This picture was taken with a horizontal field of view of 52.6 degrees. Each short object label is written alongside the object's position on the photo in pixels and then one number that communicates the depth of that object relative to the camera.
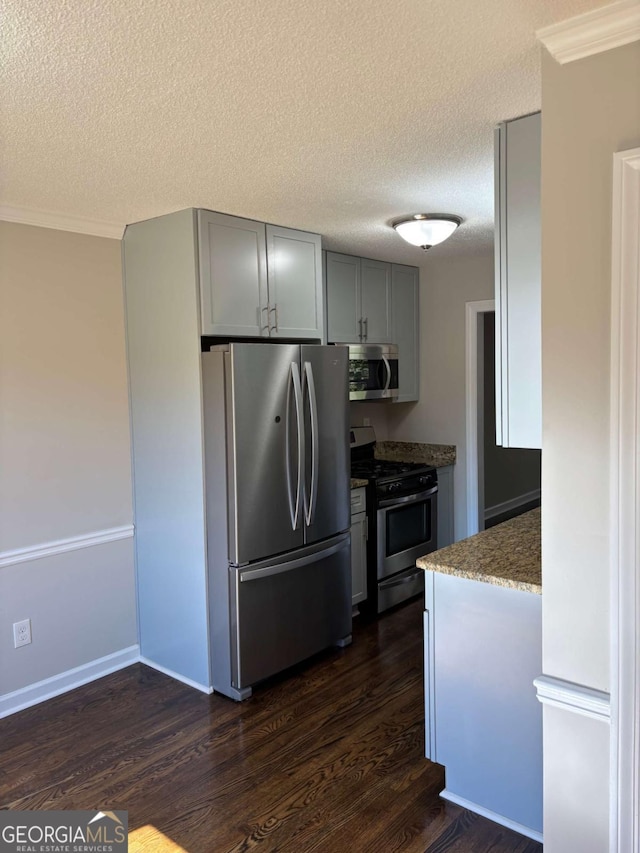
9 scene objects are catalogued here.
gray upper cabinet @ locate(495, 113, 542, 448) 1.98
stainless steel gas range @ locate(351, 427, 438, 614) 4.20
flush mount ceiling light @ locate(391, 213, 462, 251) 3.31
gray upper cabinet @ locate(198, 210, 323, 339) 3.14
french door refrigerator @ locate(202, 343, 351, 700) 3.10
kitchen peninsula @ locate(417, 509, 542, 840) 2.13
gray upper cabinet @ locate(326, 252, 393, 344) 4.24
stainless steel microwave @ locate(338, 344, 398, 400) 4.36
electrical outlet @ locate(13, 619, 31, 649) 3.13
